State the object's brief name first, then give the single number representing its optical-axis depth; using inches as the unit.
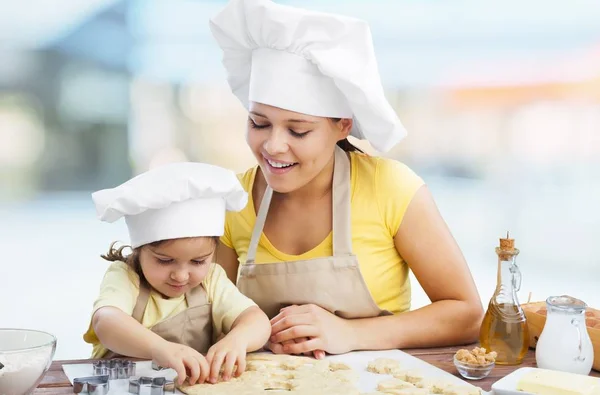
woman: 70.2
